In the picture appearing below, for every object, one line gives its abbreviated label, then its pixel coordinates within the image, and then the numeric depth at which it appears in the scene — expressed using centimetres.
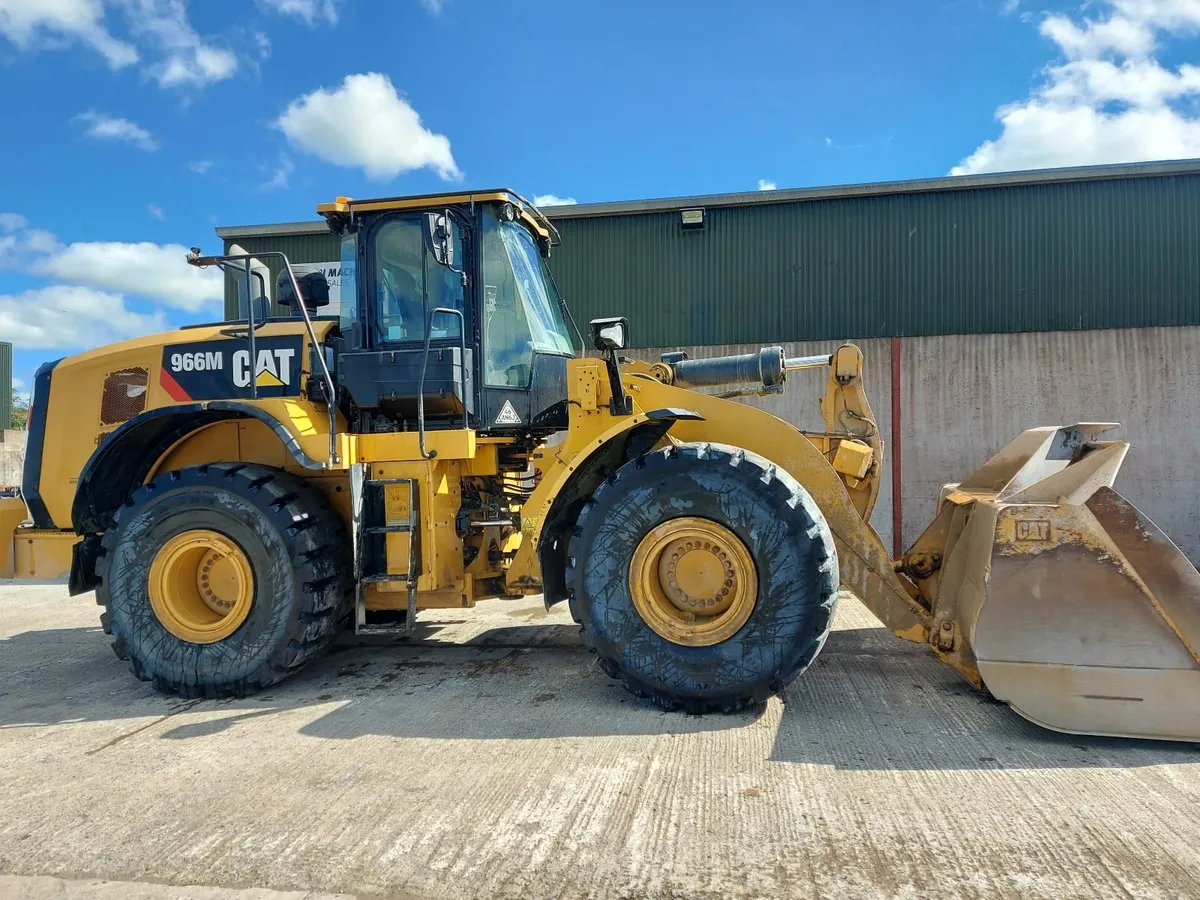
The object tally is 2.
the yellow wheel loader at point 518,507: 337
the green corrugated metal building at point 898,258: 940
